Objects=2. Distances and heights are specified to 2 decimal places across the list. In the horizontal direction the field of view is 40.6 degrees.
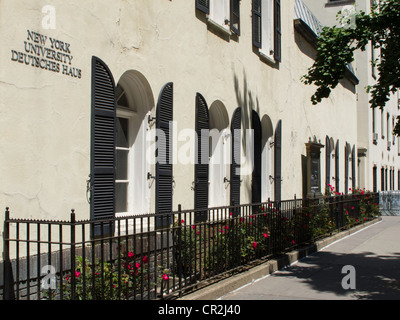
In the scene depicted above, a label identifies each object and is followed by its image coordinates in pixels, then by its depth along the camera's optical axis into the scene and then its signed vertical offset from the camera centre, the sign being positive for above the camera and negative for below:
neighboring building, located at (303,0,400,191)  28.14 +3.73
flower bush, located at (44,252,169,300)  5.38 -0.97
